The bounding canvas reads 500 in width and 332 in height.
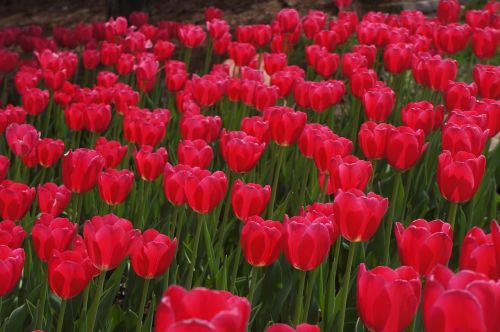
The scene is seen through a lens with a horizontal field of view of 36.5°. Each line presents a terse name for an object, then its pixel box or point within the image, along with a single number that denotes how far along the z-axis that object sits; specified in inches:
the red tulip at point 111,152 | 108.7
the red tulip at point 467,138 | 98.0
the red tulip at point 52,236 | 74.9
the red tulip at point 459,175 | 85.9
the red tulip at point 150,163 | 104.1
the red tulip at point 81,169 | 92.5
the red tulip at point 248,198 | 85.1
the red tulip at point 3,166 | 99.7
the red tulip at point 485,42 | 165.2
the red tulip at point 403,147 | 96.3
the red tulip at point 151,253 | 72.4
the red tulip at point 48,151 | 114.7
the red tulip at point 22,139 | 117.1
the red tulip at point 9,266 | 68.9
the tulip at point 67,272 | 68.6
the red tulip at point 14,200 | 89.4
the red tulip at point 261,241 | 73.5
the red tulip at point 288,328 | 44.0
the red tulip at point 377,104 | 124.0
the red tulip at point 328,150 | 99.0
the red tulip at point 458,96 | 123.9
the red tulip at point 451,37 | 164.9
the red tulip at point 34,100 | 142.8
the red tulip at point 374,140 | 101.7
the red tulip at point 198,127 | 117.3
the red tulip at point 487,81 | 135.6
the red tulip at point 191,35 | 183.9
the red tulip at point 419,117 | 113.9
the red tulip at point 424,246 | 66.5
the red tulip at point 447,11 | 205.2
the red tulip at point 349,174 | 88.6
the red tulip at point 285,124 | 110.5
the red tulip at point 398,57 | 155.7
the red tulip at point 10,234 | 74.4
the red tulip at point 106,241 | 68.9
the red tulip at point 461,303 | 41.1
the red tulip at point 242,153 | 99.0
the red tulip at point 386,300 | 53.7
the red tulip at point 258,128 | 111.2
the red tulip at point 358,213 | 73.5
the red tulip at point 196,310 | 37.6
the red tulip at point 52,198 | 90.0
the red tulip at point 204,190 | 85.3
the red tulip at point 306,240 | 68.9
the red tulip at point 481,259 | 58.1
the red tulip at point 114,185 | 93.5
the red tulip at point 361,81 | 142.4
